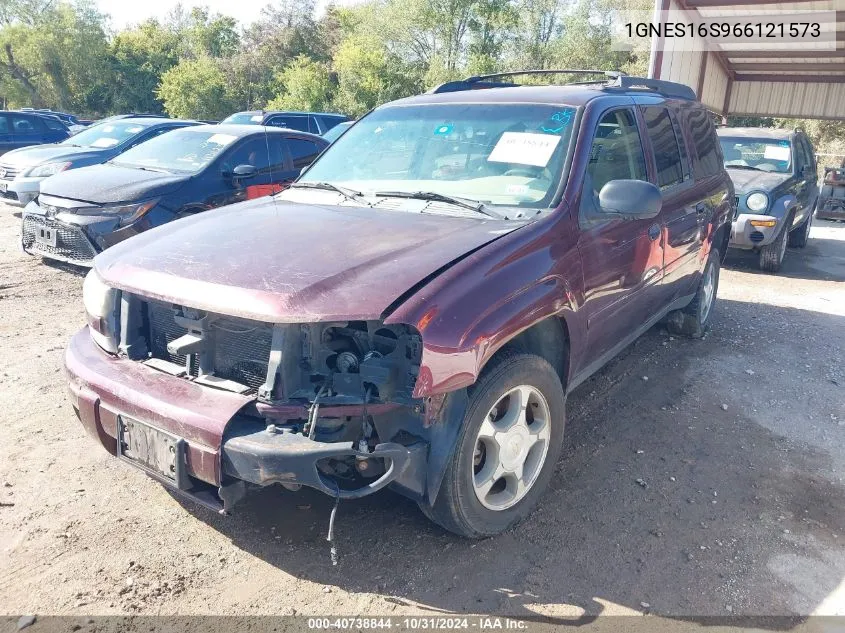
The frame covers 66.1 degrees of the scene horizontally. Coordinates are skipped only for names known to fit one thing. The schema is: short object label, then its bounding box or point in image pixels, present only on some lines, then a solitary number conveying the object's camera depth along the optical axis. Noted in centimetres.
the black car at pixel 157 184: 623
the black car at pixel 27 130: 1491
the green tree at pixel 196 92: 3164
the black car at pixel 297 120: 1315
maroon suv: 238
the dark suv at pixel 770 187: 846
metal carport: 1155
